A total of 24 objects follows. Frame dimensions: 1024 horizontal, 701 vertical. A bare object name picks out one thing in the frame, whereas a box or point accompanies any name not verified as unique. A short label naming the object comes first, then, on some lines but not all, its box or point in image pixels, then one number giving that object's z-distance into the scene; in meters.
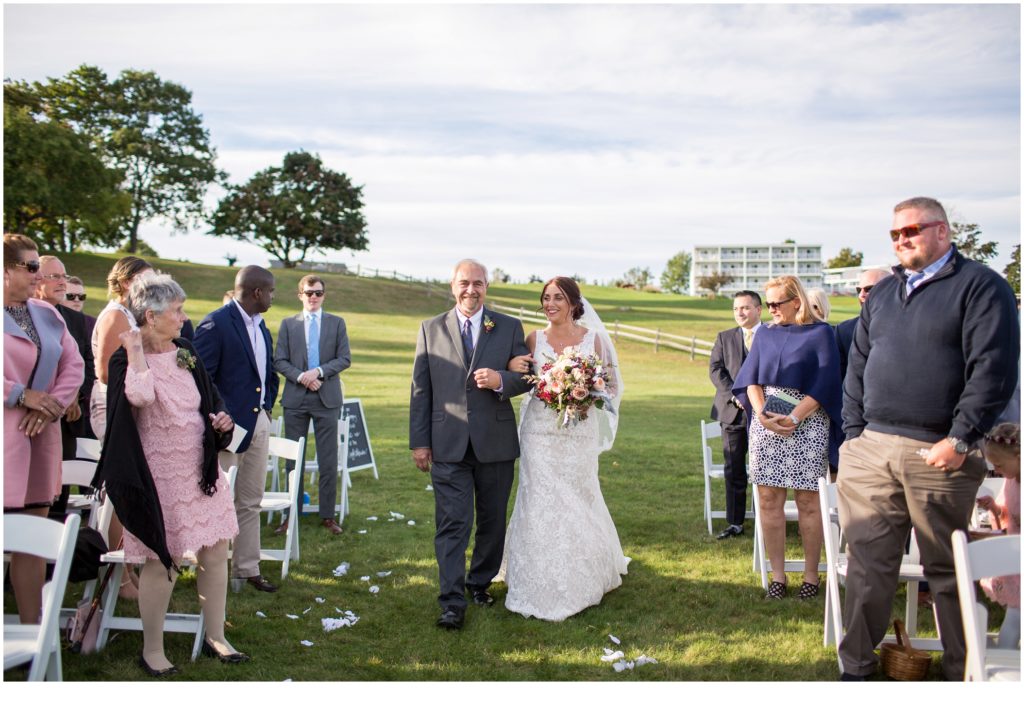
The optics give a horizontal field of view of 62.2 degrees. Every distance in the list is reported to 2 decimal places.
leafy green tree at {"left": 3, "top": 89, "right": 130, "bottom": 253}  37.47
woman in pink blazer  4.64
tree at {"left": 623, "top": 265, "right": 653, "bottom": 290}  93.40
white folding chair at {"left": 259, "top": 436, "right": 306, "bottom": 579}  6.84
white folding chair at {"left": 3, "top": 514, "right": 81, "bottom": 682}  3.72
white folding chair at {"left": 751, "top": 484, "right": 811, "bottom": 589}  6.34
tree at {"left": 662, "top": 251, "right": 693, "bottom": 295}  132.38
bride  5.94
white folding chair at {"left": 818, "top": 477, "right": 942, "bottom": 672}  4.84
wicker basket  4.52
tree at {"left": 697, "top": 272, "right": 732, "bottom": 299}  94.12
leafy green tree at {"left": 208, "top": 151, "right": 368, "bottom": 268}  60.38
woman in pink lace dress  4.49
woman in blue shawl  6.12
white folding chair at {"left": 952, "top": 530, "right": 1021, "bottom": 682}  3.49
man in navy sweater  4.13
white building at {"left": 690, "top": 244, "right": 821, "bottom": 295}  150.88
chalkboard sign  10.44
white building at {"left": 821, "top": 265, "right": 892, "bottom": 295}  94.12
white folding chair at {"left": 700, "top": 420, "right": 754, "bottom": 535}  8.20
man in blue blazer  6.43
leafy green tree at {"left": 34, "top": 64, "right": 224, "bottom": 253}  53.19
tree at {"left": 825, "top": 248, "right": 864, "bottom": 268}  120.00
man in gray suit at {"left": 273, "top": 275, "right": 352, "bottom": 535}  8.30
